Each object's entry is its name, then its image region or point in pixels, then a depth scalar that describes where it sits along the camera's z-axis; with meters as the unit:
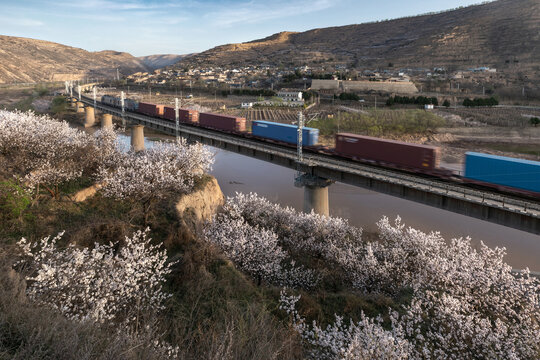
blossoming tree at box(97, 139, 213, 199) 23.08
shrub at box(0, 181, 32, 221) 18.27
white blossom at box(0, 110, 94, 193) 22.76
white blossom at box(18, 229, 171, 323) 11.17
